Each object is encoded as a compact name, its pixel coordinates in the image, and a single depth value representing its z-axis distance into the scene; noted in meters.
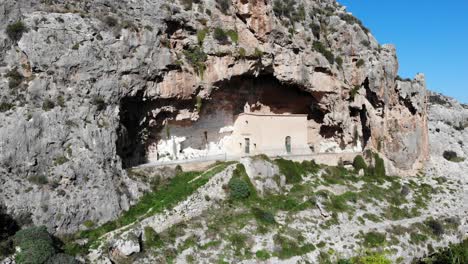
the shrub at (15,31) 26.47
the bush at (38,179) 23.45
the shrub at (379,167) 41.22
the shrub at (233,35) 36.47
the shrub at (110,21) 30.53
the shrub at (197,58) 34.37
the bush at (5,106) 24.51
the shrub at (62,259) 19.61
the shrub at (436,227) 30.97
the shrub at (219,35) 35.69
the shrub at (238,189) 29.69
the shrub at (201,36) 35.16
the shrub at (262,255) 24.25
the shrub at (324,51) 41.78
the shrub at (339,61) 43.25
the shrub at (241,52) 36.25
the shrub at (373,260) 23.14
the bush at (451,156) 51.69
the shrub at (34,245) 19.39
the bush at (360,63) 42.91
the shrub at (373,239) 27.75
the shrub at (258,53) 37.09
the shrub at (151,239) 23.39
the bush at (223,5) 36.97
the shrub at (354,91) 42.94
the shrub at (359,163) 40.62
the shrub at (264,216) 27.48
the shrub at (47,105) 25.56
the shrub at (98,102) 27.61
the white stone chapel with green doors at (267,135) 38.16
